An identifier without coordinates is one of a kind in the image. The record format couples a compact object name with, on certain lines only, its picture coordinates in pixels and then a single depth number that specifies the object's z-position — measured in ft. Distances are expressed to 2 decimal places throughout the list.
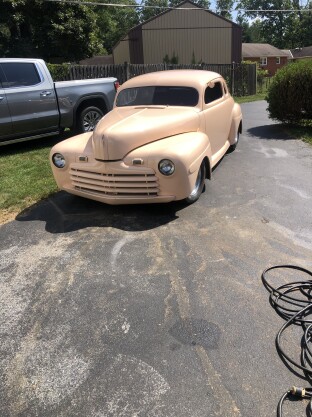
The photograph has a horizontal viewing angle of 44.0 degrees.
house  159.74
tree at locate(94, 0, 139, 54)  189.61
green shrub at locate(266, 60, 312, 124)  31.27
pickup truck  24.94
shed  101.60
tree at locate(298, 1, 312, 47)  206.82
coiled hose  7.37
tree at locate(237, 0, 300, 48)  213.05
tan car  14.47
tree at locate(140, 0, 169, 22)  206.47
